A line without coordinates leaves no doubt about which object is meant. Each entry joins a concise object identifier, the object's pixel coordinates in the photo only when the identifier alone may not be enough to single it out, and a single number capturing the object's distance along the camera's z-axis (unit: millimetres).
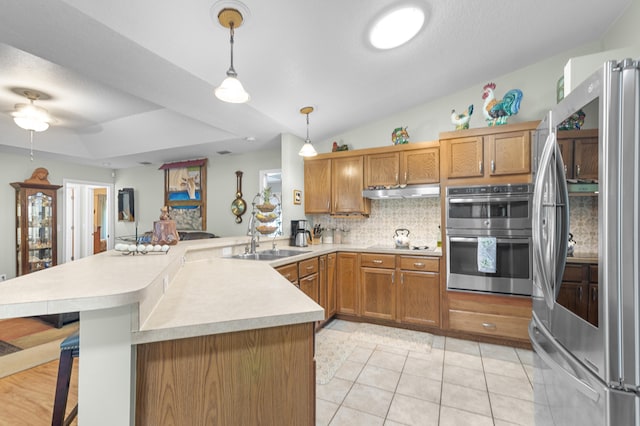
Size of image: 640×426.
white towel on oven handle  2723
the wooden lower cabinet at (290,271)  2510
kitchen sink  2865
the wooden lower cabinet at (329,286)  3229
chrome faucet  2911
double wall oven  2645
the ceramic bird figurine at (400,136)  3492
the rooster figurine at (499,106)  2855
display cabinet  4656
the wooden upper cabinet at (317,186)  3846
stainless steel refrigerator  842
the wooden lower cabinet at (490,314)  2674
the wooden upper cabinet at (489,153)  2746
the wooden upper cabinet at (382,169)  3445
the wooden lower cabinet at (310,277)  2809
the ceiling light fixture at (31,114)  3197
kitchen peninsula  892
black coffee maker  3584
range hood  3221
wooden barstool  1268
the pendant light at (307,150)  3026
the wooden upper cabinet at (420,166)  3240
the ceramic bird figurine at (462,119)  3051
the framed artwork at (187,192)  5305
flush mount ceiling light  1964
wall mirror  6191
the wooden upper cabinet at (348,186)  3656
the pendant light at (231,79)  1690
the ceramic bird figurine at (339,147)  3872
